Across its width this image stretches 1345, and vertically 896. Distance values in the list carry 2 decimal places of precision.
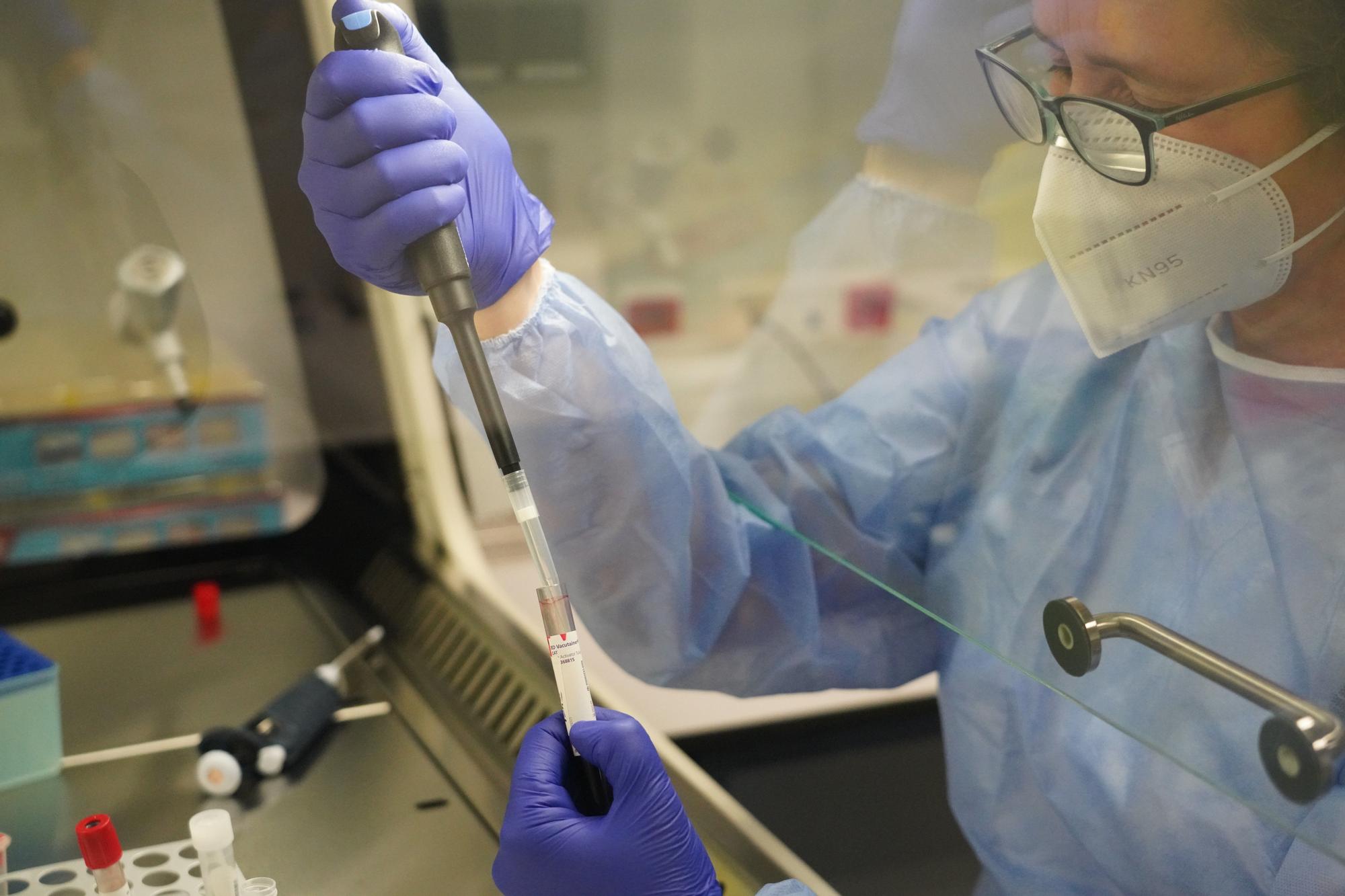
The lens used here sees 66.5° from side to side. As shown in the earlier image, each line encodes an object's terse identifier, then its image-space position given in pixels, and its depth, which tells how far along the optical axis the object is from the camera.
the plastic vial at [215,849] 0.67
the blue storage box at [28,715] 0.88
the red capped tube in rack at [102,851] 0.67
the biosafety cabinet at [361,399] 0.90
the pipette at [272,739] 0.90
